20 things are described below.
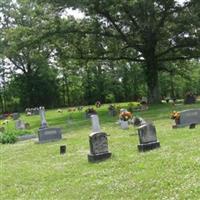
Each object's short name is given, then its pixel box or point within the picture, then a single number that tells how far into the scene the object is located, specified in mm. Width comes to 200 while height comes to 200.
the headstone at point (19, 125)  20947
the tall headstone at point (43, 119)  18673
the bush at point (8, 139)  15844
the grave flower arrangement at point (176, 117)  13179
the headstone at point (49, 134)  14692
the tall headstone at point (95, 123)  14430
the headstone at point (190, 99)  25169
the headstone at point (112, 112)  22613
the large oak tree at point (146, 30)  25576
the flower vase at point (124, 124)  15165
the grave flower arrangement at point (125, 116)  15305
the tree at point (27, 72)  45515
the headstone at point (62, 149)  11482
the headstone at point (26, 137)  16399
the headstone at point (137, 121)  14731
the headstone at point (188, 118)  13200
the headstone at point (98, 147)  9563
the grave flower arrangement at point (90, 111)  23482
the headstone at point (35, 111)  33784
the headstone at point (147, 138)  9727
